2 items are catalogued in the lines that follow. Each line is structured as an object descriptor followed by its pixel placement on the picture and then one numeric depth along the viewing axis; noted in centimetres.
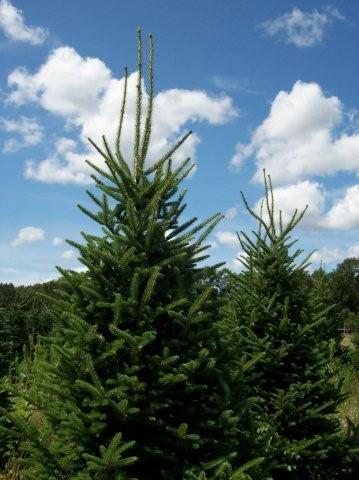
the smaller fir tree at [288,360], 618
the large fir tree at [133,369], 376
